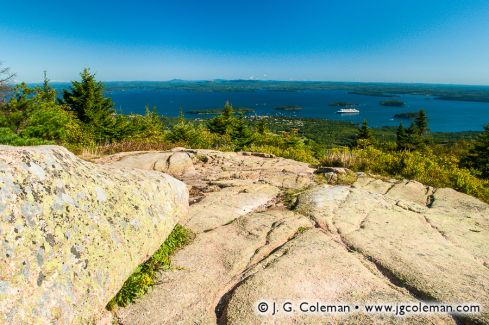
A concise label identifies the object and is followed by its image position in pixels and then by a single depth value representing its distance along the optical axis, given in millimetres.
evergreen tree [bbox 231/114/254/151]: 37850
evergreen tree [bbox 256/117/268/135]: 50044
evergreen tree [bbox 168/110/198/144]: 27094
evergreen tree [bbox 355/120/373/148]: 56044
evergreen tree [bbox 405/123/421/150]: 57175
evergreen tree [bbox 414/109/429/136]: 73594
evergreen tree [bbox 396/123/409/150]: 57469
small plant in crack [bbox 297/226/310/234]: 5209
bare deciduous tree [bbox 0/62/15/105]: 19122
